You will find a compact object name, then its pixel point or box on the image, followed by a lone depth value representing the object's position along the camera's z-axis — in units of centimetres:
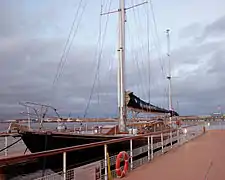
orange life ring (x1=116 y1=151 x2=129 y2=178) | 389
